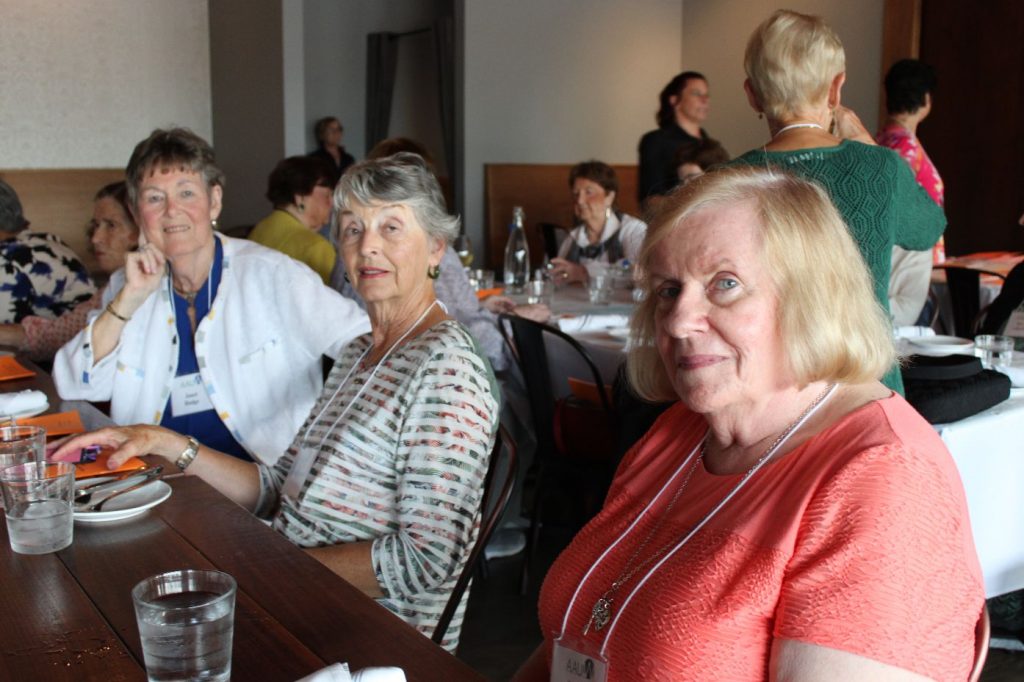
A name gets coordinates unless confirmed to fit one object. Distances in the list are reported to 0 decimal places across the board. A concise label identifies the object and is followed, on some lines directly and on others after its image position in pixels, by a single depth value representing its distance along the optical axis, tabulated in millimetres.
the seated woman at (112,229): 3773
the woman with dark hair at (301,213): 4246
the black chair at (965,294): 4508
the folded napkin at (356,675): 919
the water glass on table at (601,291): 4406
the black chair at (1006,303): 3461
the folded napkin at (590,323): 3643
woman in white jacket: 2555
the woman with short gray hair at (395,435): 1681
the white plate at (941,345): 2936
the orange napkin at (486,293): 4445
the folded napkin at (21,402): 2248
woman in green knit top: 2168
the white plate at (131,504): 1548
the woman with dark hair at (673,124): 6309
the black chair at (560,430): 3229
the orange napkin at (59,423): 2104
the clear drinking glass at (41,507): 1437
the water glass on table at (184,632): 1014
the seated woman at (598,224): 5191
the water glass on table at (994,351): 2793
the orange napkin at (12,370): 2686
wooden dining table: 1115
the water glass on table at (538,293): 4348
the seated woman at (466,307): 3562
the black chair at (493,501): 1642
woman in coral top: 991
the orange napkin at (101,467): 1796
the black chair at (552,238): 7648
